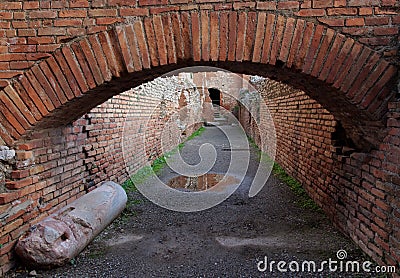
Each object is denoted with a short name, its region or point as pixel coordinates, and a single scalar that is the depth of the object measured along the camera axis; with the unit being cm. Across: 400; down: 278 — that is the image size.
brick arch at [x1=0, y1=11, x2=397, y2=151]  281
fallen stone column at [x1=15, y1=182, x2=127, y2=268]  298
